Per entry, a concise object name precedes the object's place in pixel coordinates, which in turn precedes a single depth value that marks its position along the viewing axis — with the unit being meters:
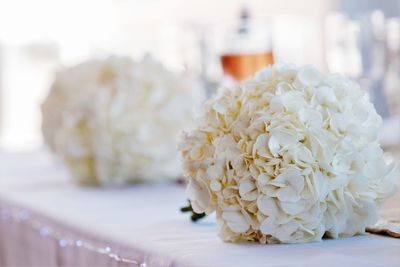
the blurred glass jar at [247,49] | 1.66
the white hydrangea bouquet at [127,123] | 1.47
